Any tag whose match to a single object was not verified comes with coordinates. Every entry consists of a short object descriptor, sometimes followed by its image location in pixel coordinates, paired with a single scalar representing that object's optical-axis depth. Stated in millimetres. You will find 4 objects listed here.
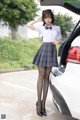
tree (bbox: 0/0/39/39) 14989
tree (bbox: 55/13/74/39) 33500
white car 3506
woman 4531
